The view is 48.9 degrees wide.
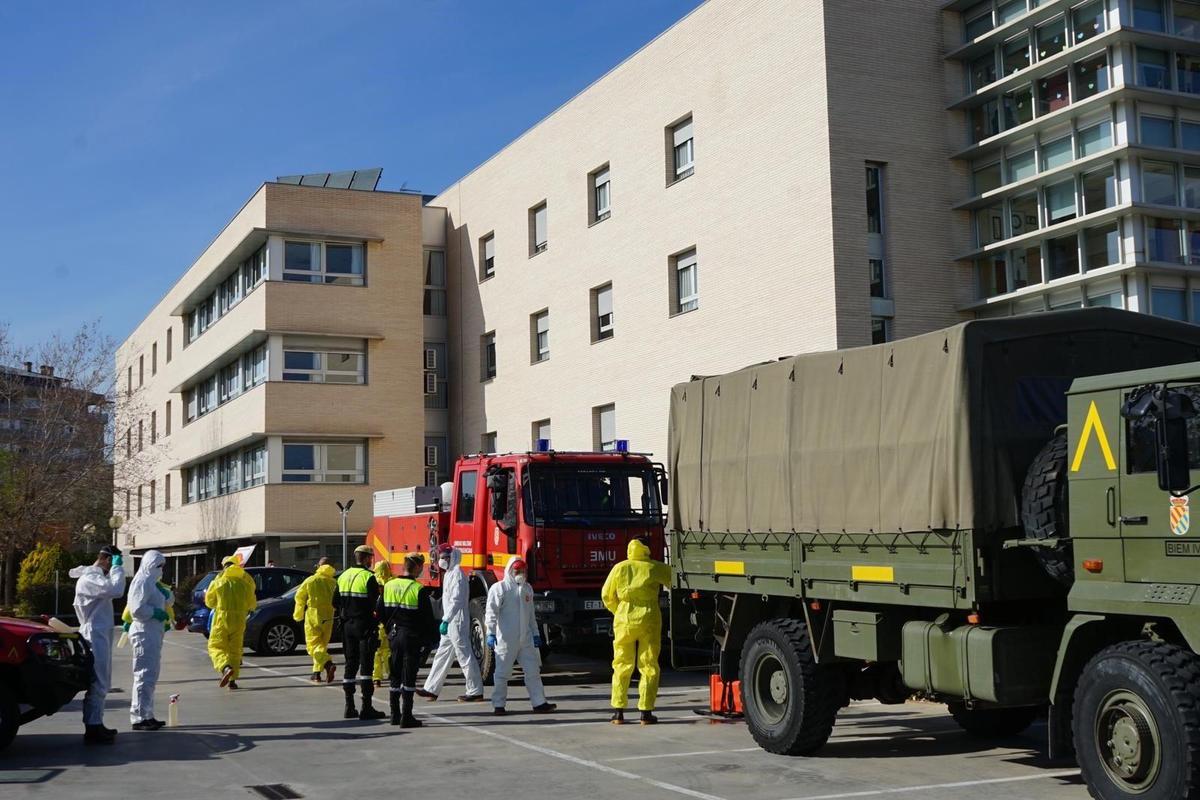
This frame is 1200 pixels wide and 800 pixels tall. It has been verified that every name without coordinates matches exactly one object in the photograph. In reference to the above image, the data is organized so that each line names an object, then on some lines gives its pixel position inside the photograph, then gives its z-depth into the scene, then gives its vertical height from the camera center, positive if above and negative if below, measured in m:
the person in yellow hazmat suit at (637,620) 13.26 -0.84
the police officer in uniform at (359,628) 14.23 -0.92
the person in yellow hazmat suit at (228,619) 18.09 -1.01
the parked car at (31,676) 11.80 -1.15
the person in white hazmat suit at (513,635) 14.58 -1.06
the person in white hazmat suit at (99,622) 12.66 -0.74
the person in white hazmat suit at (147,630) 13.80 -0.88
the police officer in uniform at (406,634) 13.63 -0.96
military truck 8.24 -0.05
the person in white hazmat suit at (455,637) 15.26 -1.12
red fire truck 17.47 +0.20
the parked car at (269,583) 26.12 -0.78
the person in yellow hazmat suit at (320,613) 18.20 -0.96
